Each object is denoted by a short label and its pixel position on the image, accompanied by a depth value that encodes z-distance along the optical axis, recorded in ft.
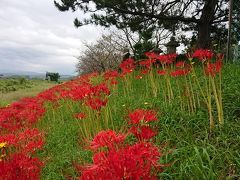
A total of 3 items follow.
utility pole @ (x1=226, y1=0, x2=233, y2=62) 13.12
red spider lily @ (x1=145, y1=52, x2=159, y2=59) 9.65
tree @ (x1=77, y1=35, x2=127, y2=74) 64.67
